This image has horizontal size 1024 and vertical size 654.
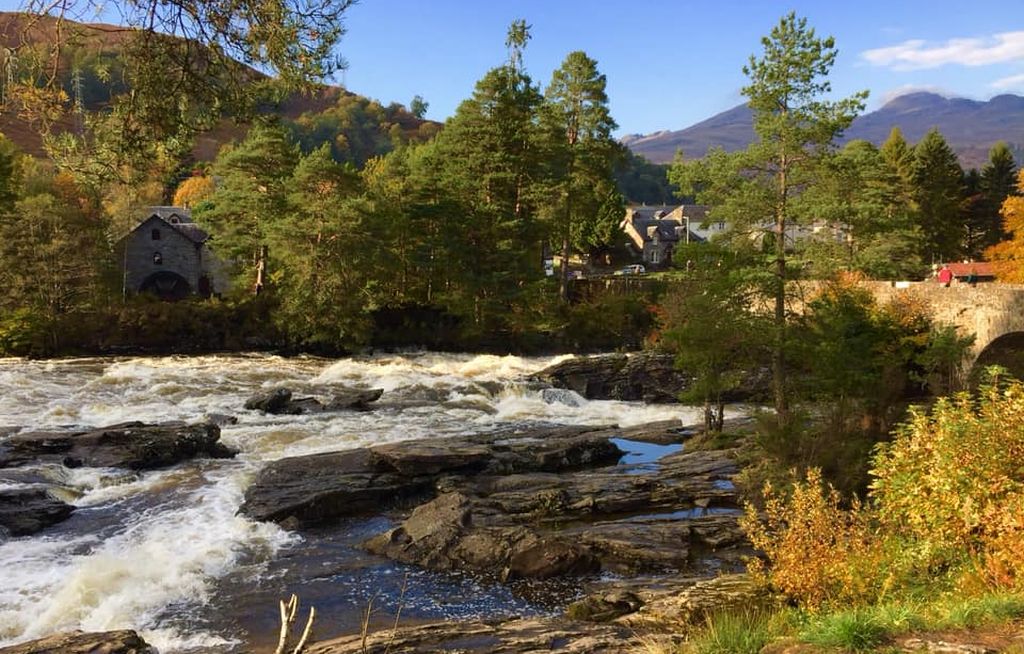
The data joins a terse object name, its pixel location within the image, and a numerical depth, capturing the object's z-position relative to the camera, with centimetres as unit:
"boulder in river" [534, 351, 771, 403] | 3203
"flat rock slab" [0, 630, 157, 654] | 942
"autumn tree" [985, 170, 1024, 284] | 4080
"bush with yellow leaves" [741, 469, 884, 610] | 900
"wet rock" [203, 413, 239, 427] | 2462
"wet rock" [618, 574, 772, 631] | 1056
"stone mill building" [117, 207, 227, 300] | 5225
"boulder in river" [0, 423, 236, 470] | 1970
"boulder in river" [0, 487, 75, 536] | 1527
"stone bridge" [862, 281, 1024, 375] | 2589
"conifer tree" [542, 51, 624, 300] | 4900
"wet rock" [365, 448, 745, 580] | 1408
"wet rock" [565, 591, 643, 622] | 1128
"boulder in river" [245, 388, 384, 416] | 2695
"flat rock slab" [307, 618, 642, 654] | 944
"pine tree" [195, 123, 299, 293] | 4534
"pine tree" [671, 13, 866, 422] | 2052
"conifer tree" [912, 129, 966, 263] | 6203
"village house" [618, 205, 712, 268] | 8881
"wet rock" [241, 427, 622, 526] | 1720
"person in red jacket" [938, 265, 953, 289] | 3379
